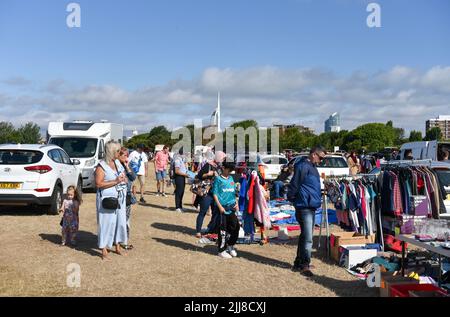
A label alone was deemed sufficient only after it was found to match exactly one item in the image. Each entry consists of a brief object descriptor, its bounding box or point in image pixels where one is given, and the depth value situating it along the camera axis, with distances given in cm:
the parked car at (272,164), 2223
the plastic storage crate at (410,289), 544
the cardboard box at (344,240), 814
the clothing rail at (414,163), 921
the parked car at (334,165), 1914
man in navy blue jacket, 717
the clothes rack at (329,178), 861
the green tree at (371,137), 9706
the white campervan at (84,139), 1759
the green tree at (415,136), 11286
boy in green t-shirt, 813
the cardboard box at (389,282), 580
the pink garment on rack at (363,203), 869
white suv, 1159
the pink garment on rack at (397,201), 855
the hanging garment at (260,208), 927
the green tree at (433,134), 9559
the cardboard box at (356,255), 759
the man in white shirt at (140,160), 1507
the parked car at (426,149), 2204
